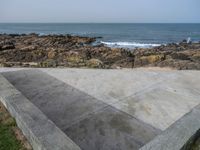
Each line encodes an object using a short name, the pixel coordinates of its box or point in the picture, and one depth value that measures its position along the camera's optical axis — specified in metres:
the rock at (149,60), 9.79
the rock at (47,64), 5.97
